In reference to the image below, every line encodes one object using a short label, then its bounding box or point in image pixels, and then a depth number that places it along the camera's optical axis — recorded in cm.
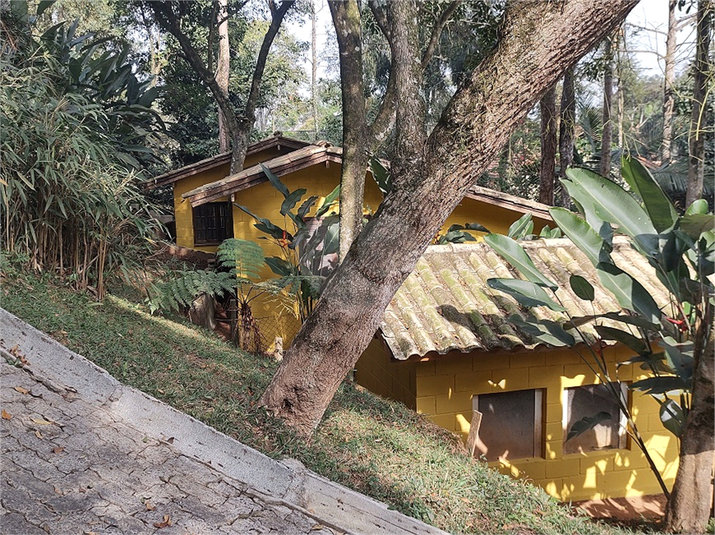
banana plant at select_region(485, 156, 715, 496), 458
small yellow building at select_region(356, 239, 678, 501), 652
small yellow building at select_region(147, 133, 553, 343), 1045
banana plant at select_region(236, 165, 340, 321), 971
